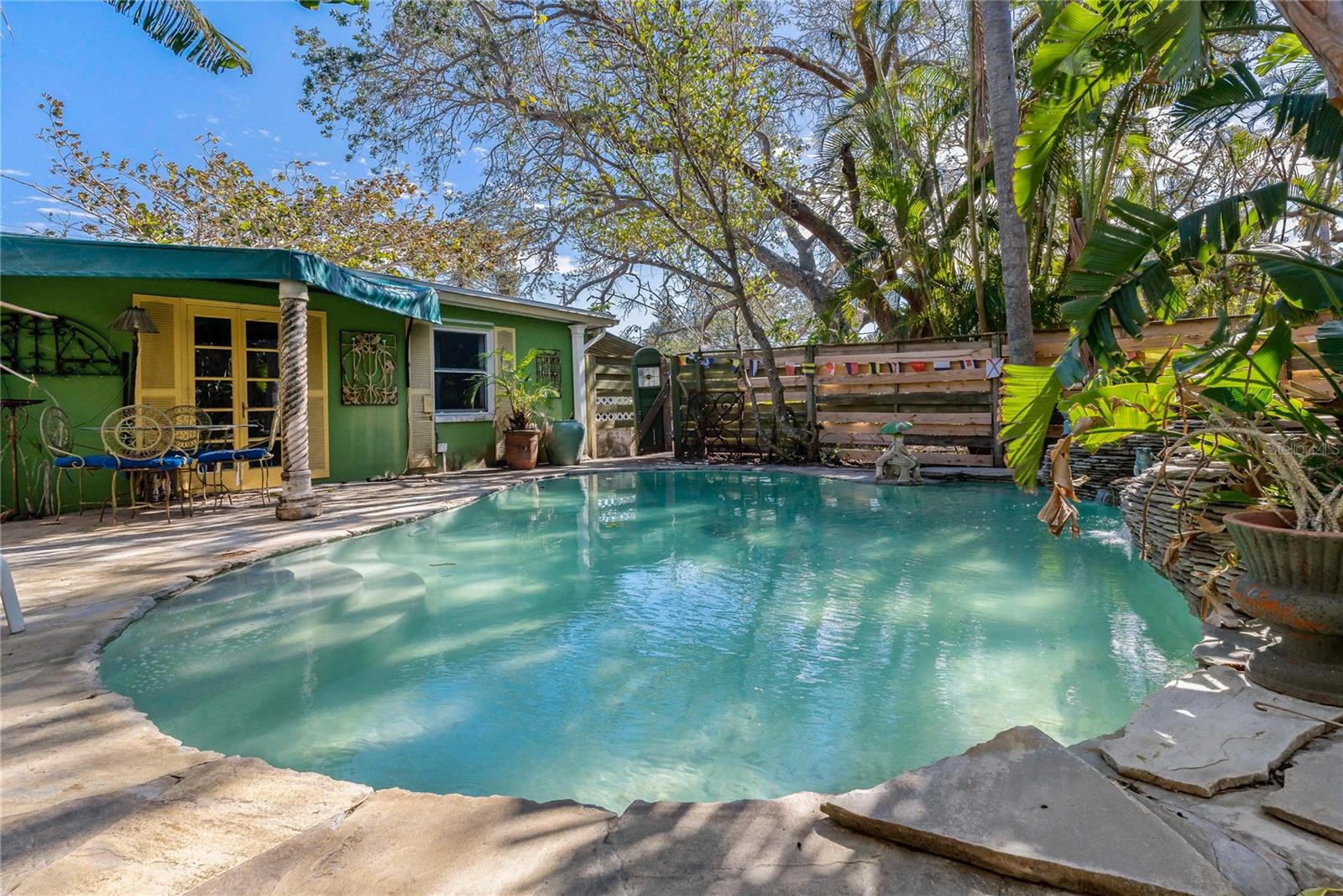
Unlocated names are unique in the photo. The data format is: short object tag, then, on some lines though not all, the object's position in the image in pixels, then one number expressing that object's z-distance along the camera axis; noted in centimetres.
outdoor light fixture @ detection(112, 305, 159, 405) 671
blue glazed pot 1096
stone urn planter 194
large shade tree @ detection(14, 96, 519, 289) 1141
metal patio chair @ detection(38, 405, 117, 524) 574
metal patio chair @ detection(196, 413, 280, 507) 630
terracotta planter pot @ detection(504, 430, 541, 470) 1048
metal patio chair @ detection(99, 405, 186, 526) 577
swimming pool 222
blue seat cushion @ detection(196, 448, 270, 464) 622
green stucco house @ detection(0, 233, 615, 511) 597
